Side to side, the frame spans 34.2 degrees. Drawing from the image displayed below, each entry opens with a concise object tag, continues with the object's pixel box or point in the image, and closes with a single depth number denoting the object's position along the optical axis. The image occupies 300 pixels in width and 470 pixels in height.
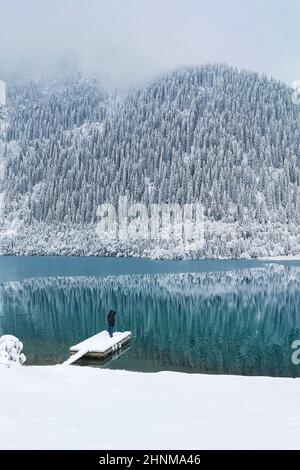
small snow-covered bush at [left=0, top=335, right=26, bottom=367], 19.39
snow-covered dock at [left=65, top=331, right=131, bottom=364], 35.84
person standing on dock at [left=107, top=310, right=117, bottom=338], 39.03
